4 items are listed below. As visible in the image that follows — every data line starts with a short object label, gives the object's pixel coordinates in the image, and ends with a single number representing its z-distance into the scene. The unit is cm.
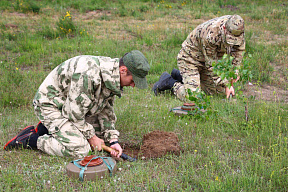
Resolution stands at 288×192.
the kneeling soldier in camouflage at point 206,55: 552
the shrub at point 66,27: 987
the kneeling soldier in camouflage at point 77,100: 356
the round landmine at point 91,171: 316
